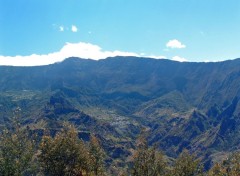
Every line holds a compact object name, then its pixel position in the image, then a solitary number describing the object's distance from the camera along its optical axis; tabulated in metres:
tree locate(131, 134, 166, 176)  82.62
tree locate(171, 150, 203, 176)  89.25
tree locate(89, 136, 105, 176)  90.19
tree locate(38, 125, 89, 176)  85.12
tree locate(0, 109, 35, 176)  76.44
